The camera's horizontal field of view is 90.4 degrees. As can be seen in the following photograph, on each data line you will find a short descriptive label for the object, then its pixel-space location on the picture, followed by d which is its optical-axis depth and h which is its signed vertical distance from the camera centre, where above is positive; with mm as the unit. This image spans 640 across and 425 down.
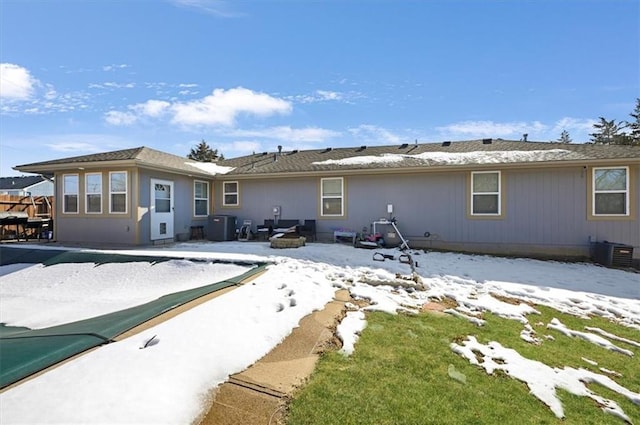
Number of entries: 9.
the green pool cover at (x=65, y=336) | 2406 -1171
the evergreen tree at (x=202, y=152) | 35812 +6583
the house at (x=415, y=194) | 8523 +482
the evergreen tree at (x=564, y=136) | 38134 +8828
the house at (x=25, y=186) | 26047 +2116
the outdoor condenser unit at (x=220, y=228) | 11008 -628
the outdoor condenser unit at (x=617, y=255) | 7559 -1096
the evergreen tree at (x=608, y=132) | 27922 +7084
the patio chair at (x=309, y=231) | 10750 -718
